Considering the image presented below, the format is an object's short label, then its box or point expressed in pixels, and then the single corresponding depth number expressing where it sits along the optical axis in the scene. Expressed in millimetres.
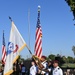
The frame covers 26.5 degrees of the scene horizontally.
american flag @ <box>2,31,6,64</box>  11697
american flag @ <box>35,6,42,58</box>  8561
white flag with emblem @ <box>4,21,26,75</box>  6169
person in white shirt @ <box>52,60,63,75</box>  5806
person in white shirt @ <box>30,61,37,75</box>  7276
